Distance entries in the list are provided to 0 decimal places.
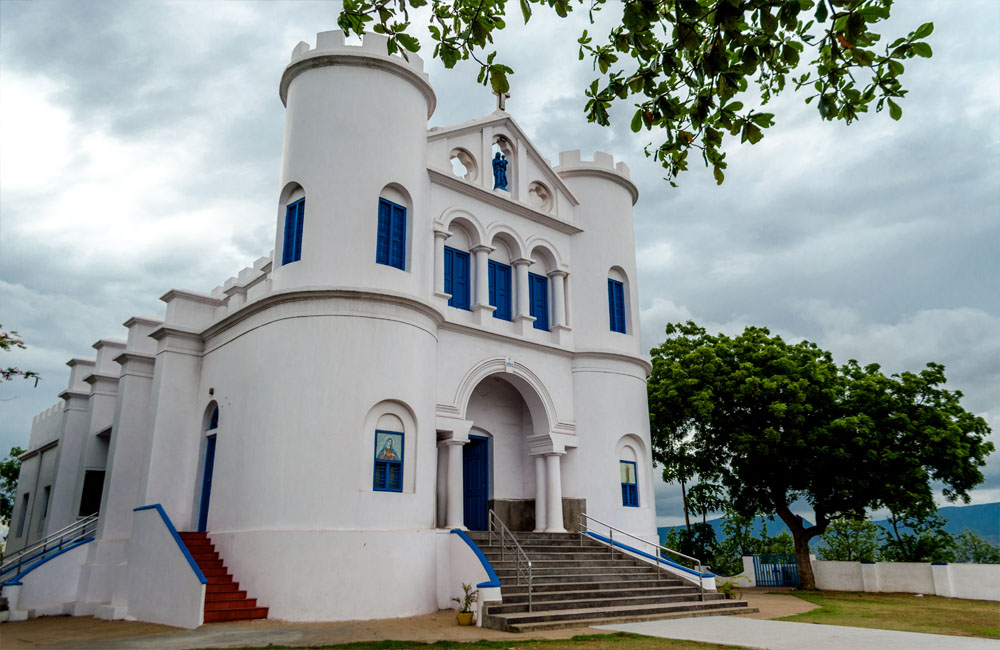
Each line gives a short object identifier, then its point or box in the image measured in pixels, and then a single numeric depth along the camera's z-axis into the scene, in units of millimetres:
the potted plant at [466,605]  11570
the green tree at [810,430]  19562
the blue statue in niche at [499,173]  17859
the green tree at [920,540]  22516
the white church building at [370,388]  12562
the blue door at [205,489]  14758
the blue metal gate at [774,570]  22984
